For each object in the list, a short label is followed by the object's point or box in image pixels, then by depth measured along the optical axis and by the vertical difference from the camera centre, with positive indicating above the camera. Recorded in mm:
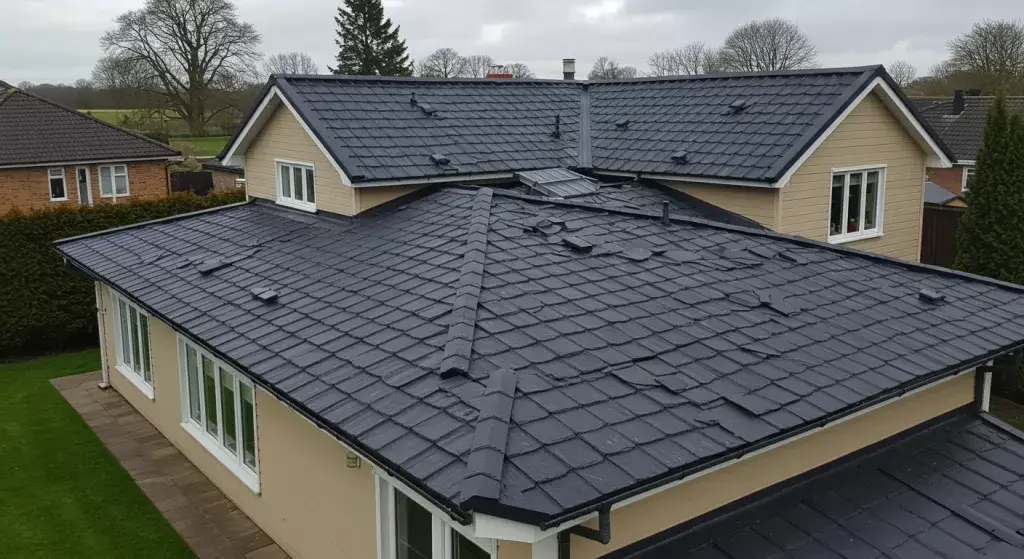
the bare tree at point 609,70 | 81688 +6598
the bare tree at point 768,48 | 72625 +7464
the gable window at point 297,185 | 16250 -946
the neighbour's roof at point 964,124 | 39500 +382
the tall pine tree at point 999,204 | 18094 -1577
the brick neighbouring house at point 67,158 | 30719 -721
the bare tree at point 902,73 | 84619 +6088
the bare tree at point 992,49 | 58062 +5880
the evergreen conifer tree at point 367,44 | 63156 +7066
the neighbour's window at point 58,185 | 31712 -1726
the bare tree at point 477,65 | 87025 +7561
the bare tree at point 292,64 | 82062 +7464
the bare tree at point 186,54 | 54094 +5586
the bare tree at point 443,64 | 82062 +7204
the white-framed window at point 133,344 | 15743 -4025
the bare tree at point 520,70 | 72538 +6029
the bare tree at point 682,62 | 82869 +7457
